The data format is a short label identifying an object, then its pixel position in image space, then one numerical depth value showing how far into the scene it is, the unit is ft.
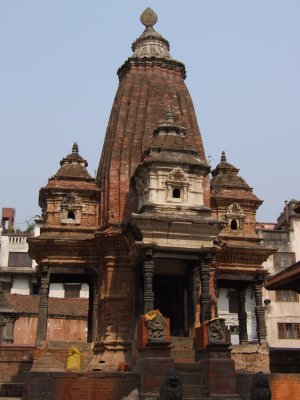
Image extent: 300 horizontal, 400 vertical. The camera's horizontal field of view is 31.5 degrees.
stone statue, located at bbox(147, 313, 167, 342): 49.19
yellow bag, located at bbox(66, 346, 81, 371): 55.93
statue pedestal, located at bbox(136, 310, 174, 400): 47.00
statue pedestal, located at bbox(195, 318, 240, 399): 48.32
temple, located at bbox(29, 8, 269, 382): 57.93
